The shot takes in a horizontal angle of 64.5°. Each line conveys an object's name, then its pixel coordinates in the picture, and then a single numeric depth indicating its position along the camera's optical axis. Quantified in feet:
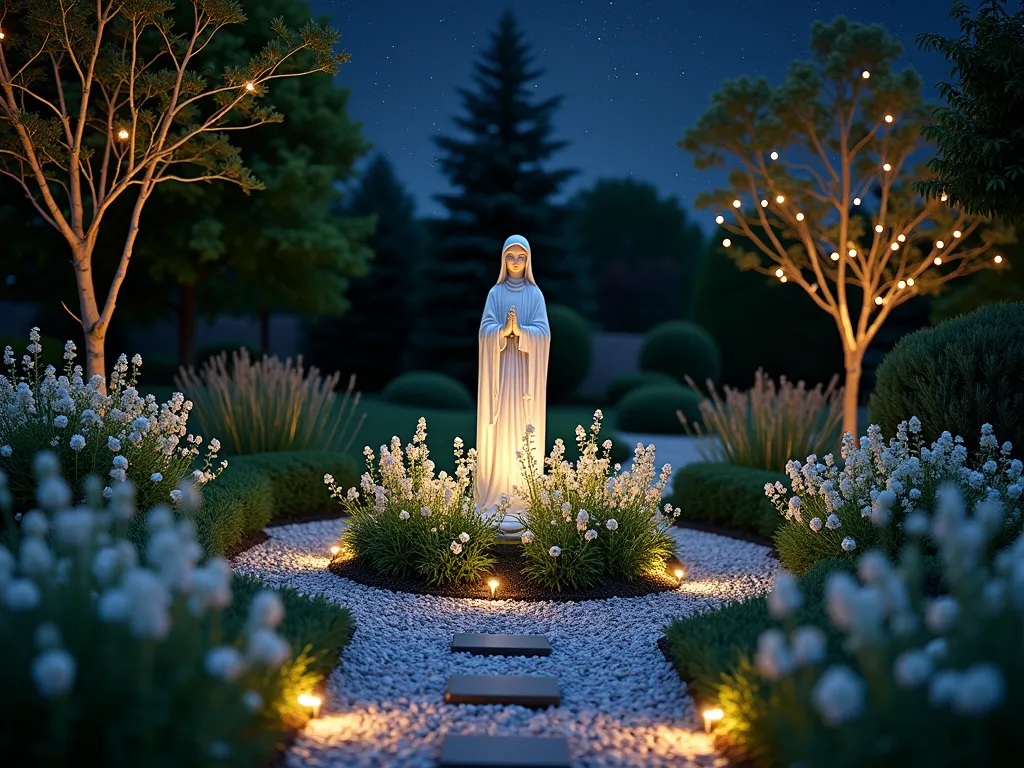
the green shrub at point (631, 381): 64.23
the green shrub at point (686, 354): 65.31
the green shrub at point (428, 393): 57.82
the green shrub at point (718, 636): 10.99
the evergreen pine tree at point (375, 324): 77.10
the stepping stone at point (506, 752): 9.56
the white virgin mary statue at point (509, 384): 20.61
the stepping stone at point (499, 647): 14.21
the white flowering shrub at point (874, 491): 16.03
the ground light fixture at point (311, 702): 11.09
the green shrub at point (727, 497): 24.44
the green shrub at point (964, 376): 20.62
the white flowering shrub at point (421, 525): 18.07
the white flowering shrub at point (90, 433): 17.61
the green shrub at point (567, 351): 68.74
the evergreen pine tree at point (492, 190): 70.28
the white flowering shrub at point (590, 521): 18.06
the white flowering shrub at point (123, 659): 6.51
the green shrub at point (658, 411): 53.31
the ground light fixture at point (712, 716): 11.00
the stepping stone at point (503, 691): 11.89
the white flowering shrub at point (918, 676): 6.23
